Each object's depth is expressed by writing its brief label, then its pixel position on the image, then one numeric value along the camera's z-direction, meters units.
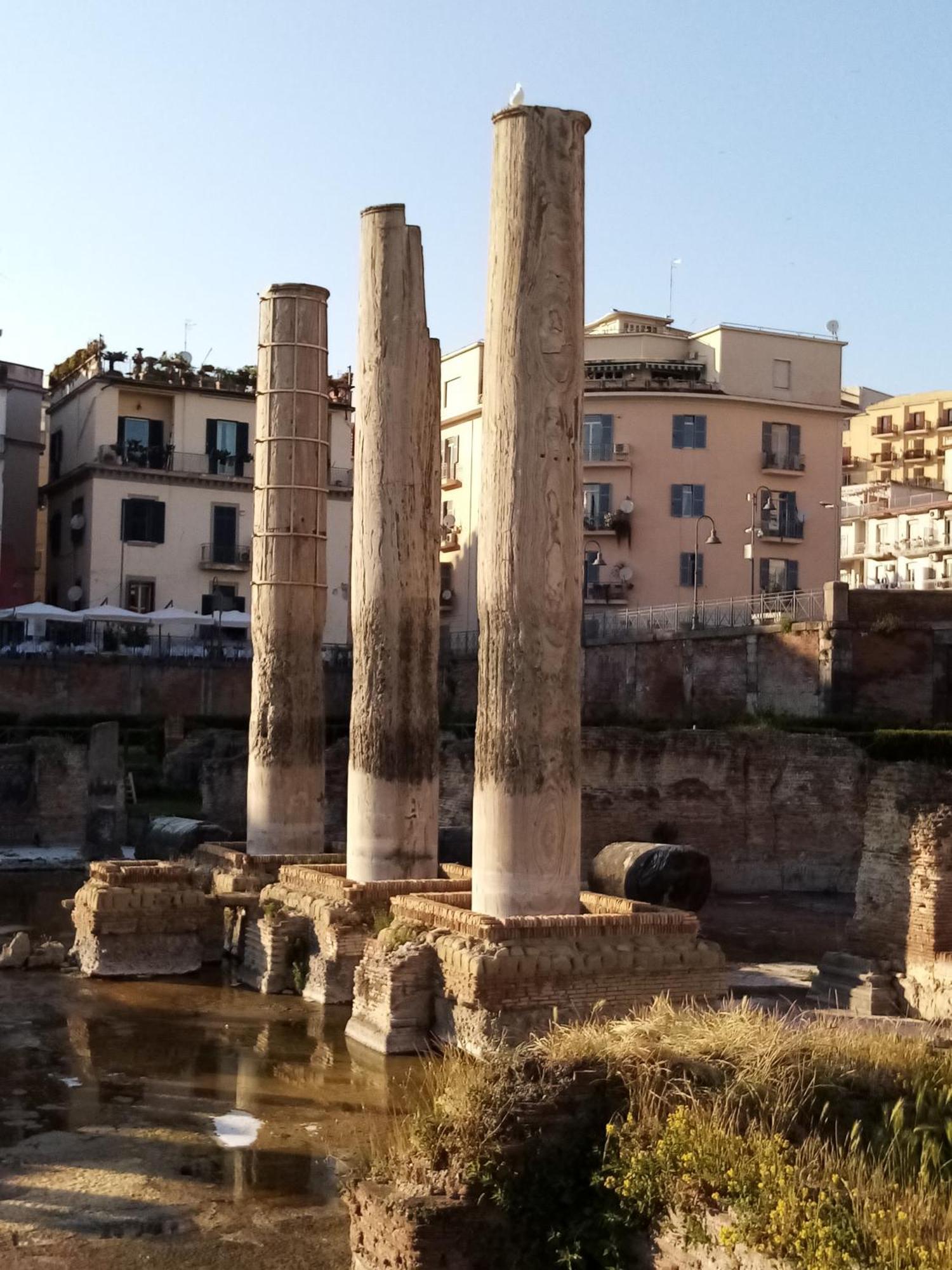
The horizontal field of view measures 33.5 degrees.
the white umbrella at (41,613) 39.62
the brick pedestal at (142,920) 16.52
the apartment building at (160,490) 44.59
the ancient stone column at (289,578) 18.14
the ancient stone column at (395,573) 16.00
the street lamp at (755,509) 43.32
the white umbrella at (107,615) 40.06
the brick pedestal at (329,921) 15.29
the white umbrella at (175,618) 40.38
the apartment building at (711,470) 43.84
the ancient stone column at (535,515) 12.78
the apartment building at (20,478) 45.62
